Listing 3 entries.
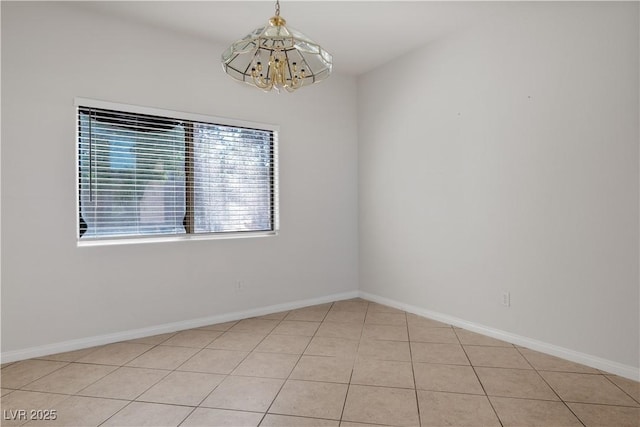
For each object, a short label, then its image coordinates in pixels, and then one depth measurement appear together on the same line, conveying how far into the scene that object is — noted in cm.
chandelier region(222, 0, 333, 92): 194
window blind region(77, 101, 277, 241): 309
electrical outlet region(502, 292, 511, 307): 310
